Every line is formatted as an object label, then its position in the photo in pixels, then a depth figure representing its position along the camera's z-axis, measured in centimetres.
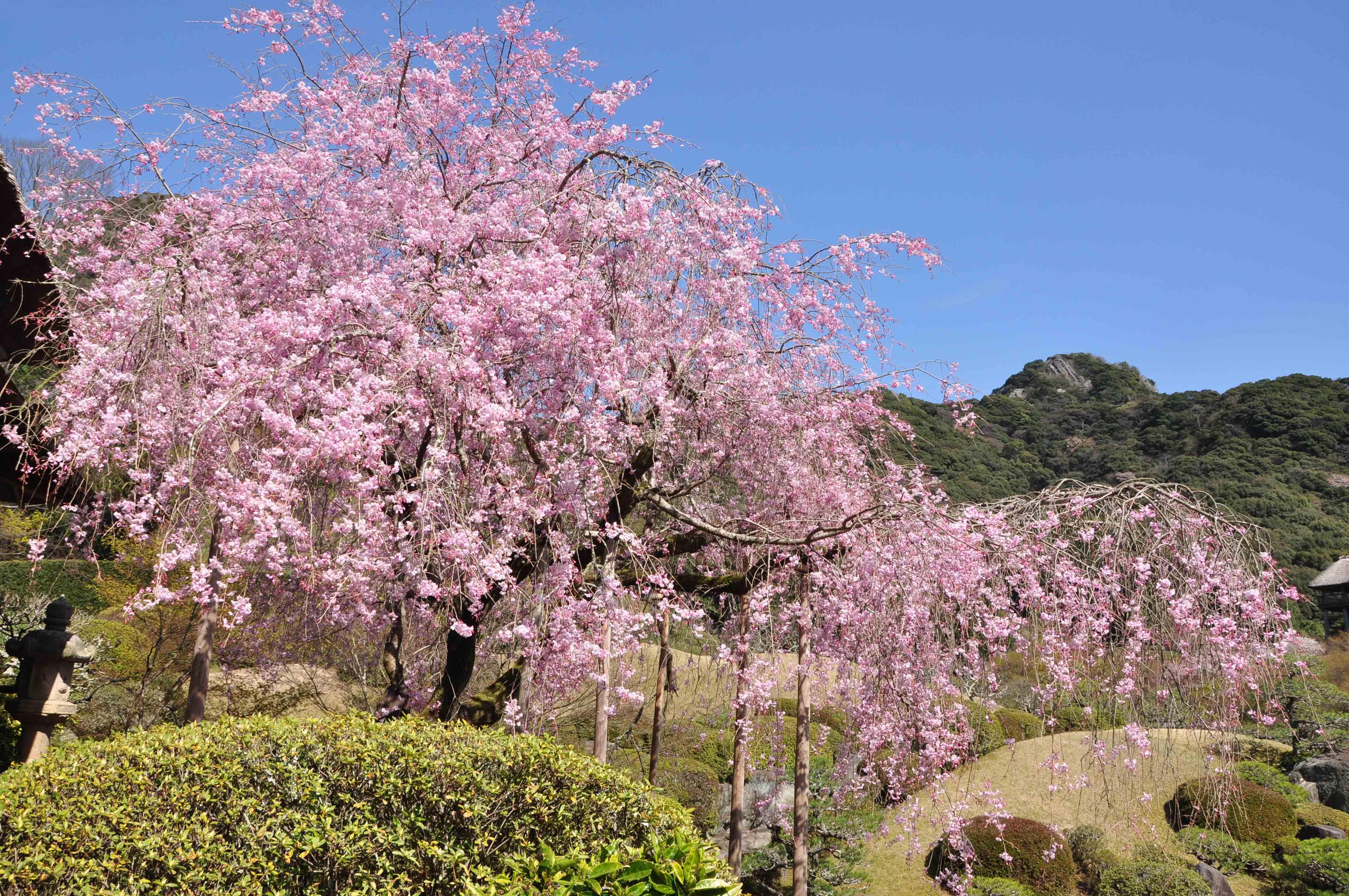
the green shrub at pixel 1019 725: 1577
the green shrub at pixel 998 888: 1037
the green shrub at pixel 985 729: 1349
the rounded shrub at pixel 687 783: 1102
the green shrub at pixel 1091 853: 1097
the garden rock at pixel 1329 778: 1287
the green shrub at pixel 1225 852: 1126
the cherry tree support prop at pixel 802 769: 855
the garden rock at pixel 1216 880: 1032
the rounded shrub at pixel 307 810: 361
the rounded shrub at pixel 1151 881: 991
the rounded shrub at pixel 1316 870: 1002
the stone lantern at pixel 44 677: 684
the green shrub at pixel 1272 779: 1278
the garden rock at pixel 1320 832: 1156
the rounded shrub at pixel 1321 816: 1209
